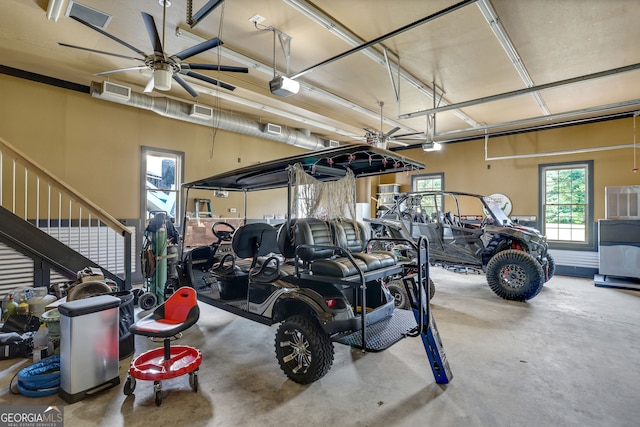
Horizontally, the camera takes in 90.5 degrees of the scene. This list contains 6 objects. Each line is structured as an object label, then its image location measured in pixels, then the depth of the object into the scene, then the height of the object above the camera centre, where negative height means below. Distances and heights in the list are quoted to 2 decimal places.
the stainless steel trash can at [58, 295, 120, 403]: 2.50 -1.09
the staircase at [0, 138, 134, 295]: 3.97 -0.35
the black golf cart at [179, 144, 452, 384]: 2.71 -0.60
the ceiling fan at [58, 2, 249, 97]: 3.36 +1.77
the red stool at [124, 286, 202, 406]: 2.55 -1.27
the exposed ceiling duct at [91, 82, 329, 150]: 5.62 +2.01
